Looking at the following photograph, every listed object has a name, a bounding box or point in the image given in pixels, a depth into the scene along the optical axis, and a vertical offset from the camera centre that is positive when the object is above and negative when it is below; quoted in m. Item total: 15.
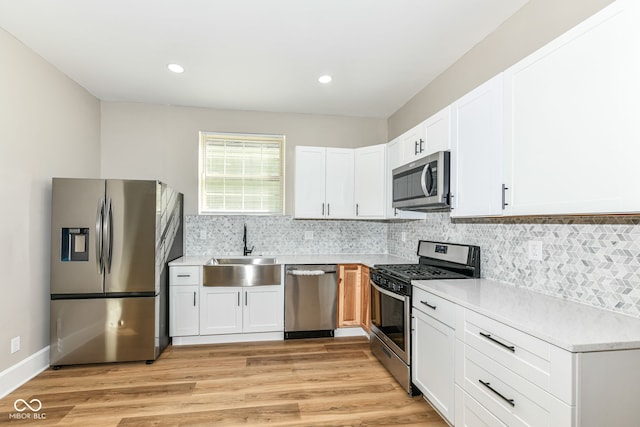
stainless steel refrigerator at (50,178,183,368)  2.95 -0.49
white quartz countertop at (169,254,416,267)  3.62 -0.48
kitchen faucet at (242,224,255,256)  4.08 -0.34
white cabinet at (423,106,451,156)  2.49 +0.68
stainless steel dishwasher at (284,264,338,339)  3.66 -0.89
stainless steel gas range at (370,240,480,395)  2.54 -0.61
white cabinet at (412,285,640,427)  1.23 -0.70
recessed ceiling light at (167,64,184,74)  3.04 +1.38
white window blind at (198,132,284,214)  4.21 +0.56
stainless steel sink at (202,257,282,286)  3.49 -0.61
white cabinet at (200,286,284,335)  3.52 -0.99
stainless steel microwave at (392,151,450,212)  2.45 +0.29
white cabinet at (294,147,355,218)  3.96 +0.42
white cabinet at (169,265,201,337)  3.47 -0.88
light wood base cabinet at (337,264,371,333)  3.71 -0.88
